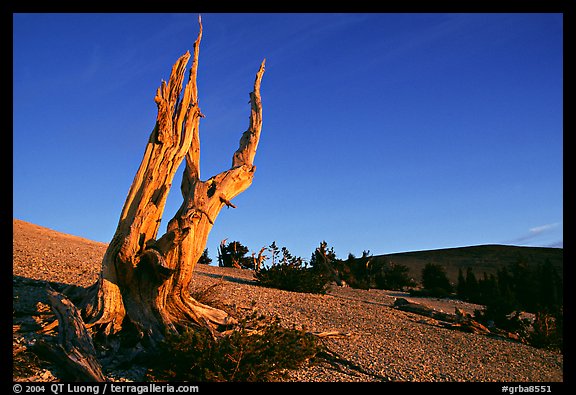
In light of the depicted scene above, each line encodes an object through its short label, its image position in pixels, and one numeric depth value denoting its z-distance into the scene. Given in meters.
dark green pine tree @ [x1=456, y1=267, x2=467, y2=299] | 27.19
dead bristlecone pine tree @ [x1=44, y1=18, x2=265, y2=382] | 9.68
